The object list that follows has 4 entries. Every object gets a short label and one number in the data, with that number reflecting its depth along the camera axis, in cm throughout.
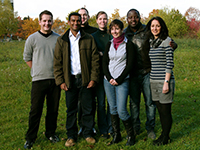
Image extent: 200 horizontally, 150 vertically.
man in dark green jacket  418
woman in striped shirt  377
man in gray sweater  427
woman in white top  403
